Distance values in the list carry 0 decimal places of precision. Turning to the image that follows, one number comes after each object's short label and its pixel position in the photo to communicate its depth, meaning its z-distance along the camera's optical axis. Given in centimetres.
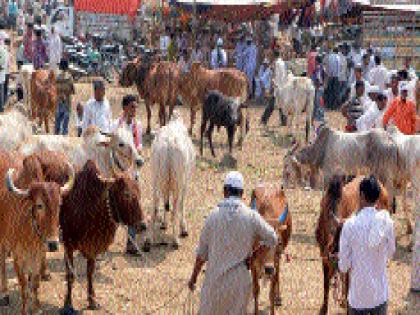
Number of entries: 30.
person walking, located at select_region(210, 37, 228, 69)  2264
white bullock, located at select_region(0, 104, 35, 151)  1076
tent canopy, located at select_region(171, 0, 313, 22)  2377
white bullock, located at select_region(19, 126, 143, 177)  953
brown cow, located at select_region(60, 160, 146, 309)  814
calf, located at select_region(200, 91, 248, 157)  1562
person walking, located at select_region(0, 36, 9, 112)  1656
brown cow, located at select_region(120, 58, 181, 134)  1775
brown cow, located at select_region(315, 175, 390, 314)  781
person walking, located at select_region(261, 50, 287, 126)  1920
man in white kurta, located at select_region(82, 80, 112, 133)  1045
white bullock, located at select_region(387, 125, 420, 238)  1058
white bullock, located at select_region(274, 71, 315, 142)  1742
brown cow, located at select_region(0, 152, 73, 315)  741
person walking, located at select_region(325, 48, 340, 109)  2147
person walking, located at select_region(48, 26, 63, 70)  1941
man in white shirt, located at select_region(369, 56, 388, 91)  1778
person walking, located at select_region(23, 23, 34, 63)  1905
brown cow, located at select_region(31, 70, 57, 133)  1550
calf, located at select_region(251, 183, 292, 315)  742
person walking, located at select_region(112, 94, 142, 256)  1003
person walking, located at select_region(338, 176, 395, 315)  602
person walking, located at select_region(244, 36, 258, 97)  2217
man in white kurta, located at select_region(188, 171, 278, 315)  616
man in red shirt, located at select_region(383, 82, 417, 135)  1177
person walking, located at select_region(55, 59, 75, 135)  1485
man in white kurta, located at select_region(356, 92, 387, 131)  1190
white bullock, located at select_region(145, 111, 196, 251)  1033
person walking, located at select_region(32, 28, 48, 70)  1889
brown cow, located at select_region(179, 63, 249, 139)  1823
